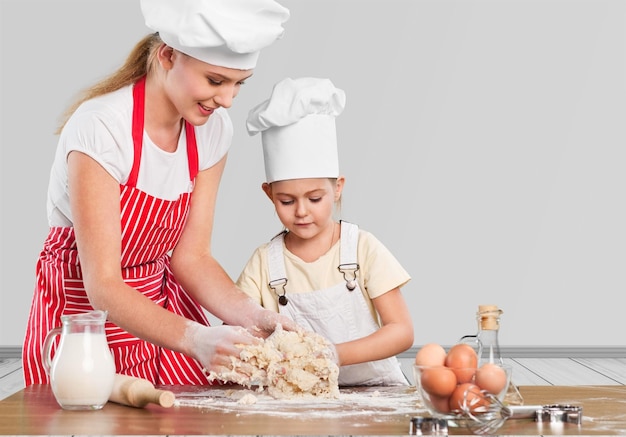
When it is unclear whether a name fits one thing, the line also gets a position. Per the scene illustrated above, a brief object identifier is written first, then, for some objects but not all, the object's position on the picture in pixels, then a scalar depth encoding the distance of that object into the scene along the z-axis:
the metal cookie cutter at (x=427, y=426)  2.15
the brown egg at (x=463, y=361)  2.17
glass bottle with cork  2.31
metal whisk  2.15
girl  2.94
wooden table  2.17
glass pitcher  2.32
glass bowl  2.15
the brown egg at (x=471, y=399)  2.15
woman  2.63
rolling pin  2.34
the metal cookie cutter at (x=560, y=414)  2.24
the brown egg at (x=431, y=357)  2.22
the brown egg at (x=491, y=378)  2.18
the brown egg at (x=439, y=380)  2.16
